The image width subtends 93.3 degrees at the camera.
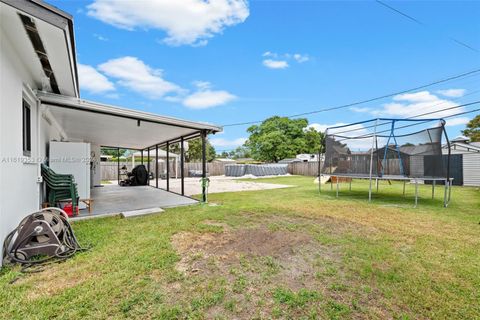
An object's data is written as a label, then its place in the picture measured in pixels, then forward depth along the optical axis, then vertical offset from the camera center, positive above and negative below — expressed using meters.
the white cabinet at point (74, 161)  5.28 -0.01
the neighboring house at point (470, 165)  10.85 -0.29
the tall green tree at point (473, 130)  18.51 +2.59
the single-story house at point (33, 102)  2.30 +1.07
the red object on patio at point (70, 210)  4.76 -1.04
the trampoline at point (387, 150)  6.41 +0.32
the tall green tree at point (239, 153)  57.27 +1.84
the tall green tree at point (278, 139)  33.56 +3.18
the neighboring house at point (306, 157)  29.31 +0.38
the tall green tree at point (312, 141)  36.97 +3.10
